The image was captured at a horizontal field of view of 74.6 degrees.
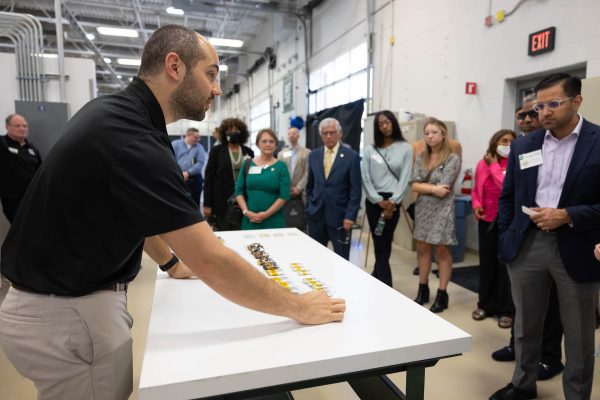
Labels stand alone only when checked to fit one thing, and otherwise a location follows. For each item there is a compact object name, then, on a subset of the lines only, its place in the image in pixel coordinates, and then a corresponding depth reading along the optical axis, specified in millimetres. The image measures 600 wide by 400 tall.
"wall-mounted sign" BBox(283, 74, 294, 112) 8719
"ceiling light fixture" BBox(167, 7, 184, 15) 6745
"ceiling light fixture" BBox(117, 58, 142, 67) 10344
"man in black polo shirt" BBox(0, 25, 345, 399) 795
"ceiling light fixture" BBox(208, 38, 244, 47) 7979
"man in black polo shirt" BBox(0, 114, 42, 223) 3469
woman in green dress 2768
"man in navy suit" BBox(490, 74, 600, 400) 1492
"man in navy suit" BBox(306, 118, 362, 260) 2916
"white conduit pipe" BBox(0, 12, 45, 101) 4316
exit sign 3180
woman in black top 3477
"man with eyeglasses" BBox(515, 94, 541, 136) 2276
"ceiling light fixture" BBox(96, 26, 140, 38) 7043
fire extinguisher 4066
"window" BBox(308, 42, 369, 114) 6121
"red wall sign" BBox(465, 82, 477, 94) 3984
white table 775
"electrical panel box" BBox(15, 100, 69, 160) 4125
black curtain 6012
